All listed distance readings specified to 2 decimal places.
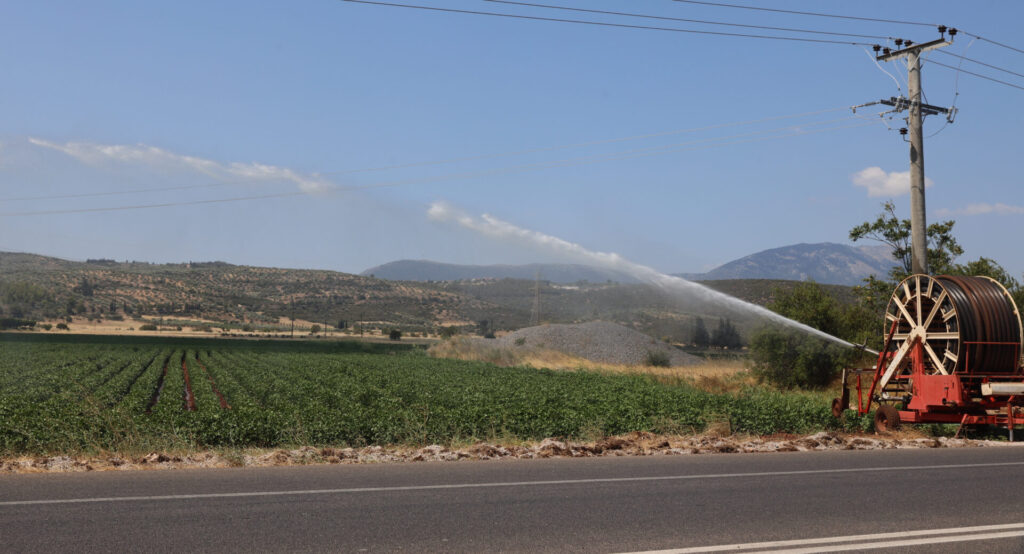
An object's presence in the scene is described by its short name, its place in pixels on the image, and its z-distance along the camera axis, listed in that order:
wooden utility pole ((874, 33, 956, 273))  22.73
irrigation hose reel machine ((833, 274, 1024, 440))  17.06
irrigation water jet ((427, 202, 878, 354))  28.86
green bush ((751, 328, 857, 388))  38.31
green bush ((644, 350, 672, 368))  65.43
